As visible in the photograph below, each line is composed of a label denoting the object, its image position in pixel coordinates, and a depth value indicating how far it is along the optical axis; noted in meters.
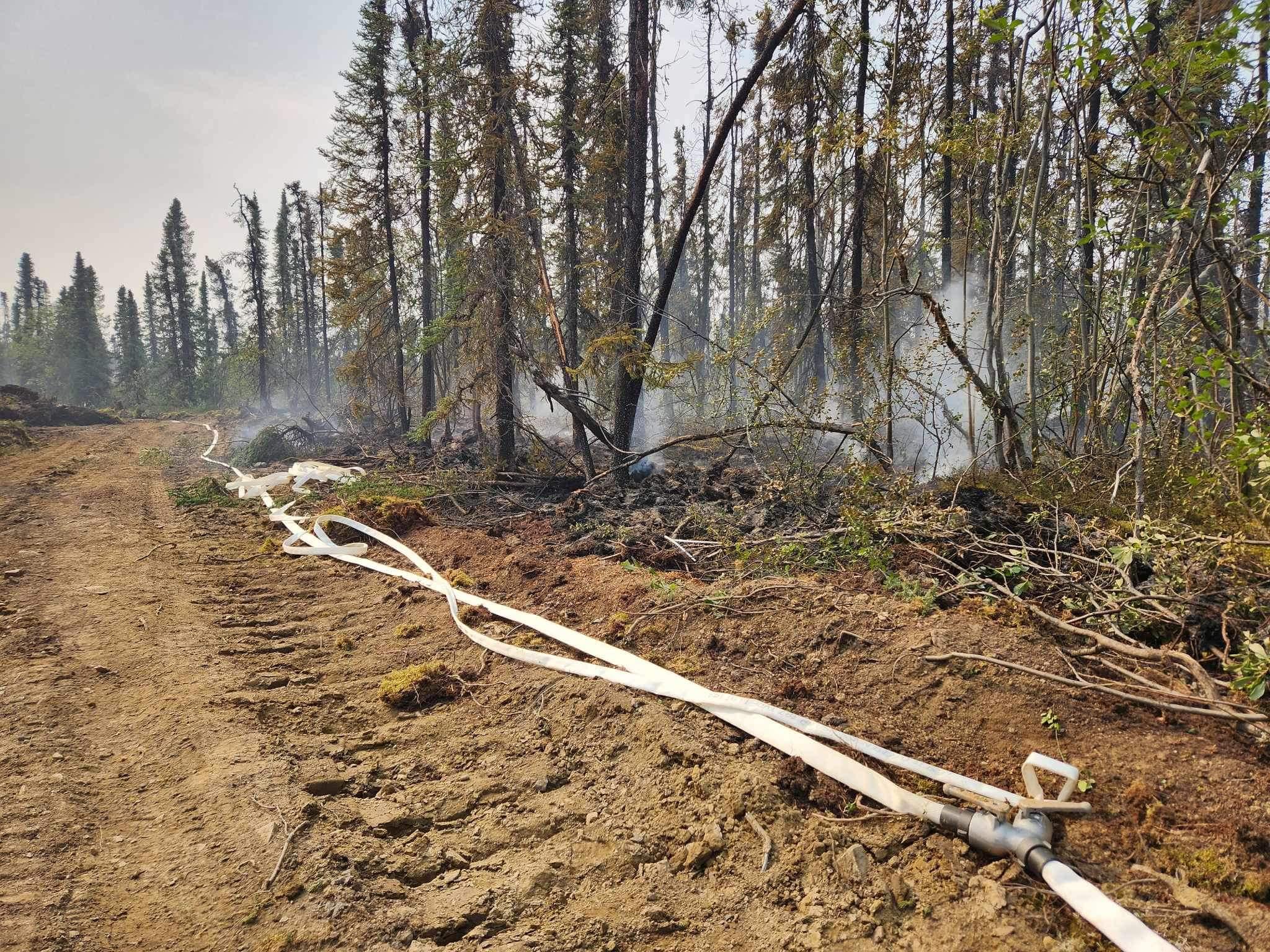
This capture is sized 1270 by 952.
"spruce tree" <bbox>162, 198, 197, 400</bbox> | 45.09
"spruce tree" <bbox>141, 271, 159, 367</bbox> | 58.06
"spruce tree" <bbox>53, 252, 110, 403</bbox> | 46.75
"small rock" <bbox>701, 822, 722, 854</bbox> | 2.28
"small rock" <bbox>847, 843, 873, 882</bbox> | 2.07
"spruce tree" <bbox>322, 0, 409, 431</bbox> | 17.31
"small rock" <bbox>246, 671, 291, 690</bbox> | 3.78
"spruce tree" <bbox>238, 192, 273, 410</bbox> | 34.44
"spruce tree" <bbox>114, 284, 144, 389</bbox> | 49.88
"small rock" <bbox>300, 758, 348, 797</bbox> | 2.76
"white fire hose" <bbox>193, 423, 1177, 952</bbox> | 1.74
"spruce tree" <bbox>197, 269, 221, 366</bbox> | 52.91
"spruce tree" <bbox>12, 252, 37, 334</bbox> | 67.25
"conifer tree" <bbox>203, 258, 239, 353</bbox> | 52.25
